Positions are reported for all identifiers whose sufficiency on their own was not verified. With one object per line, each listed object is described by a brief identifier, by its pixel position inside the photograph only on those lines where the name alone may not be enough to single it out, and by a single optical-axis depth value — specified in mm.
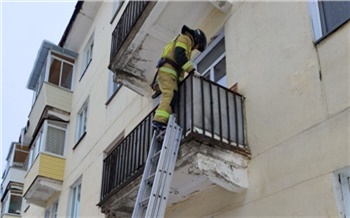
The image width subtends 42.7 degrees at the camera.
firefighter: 5766
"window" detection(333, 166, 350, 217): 4344
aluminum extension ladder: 4453
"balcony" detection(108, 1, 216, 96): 7930
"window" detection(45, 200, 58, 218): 14578
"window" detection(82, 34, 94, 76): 15988
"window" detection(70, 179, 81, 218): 12550
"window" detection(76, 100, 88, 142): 14123
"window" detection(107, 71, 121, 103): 11973
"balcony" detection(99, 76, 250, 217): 5590
